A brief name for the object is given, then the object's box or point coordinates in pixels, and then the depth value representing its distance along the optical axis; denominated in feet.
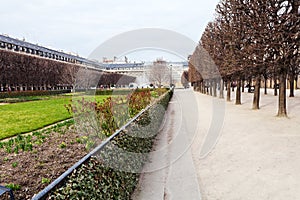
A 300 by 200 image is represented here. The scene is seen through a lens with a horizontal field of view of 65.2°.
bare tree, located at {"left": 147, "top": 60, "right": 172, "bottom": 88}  139.33
